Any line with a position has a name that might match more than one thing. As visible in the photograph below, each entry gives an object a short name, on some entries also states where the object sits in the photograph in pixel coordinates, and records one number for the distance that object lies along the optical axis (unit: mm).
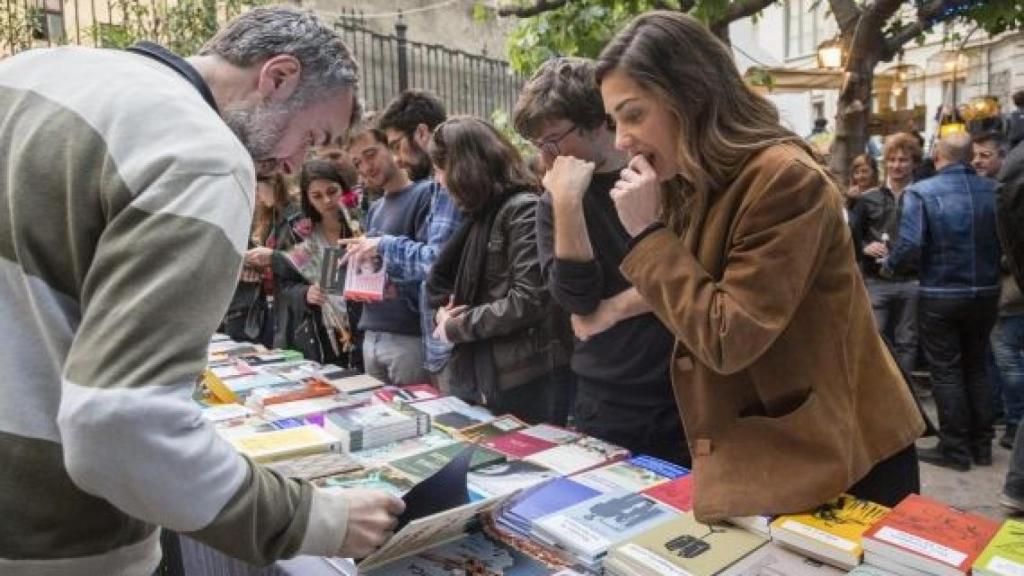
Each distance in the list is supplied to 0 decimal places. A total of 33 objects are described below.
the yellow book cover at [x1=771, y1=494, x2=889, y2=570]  1234
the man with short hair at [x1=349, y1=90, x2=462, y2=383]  2957
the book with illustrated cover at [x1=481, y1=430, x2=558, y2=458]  1922
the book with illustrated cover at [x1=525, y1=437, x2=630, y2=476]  1814
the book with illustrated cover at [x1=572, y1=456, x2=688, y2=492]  1686
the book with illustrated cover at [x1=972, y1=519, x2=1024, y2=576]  1131
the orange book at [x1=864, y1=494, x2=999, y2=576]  1169
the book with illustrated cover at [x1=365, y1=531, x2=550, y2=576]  1353
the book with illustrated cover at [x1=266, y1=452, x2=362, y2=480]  1699
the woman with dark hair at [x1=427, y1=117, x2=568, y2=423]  2480
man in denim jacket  3988
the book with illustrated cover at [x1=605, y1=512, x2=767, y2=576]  1265
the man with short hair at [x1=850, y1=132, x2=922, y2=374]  4941
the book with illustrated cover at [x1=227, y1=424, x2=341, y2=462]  1773
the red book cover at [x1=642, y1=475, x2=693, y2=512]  1569
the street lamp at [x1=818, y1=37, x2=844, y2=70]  8484
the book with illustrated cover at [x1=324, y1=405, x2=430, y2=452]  1950
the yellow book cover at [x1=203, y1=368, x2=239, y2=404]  2468
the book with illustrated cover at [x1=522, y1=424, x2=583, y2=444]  2002
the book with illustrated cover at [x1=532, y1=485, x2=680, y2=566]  1390
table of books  1233
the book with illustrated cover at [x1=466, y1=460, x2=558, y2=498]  1674
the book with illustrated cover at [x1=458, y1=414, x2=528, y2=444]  2059
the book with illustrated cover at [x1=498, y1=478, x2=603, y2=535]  1510
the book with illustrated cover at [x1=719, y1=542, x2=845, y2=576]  1252
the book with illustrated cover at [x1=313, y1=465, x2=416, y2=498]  1644
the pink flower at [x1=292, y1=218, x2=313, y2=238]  3943
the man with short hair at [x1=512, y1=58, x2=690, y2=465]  1973
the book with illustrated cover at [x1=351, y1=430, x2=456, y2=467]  1862
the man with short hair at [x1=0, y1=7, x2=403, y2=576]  810
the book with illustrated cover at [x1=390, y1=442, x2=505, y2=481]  1747
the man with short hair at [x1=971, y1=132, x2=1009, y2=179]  4617
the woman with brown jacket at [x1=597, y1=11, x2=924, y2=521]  1201
